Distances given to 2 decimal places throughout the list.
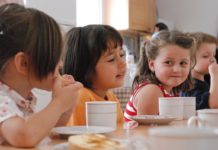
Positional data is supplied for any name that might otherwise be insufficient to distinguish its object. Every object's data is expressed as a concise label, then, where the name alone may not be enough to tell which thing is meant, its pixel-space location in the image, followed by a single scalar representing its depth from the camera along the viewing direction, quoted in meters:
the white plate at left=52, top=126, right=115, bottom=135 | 0.90
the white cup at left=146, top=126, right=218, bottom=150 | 0.47
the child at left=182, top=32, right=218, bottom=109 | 1.86
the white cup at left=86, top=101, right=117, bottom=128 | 1.03
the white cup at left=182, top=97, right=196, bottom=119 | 1.31
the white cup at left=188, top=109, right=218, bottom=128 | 0.94
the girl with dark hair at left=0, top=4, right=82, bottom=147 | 0.98
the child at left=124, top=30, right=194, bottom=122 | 1.54
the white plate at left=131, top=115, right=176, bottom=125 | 1.11
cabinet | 3.46
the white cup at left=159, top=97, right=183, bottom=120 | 1.25
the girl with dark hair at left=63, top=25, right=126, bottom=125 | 1.41
